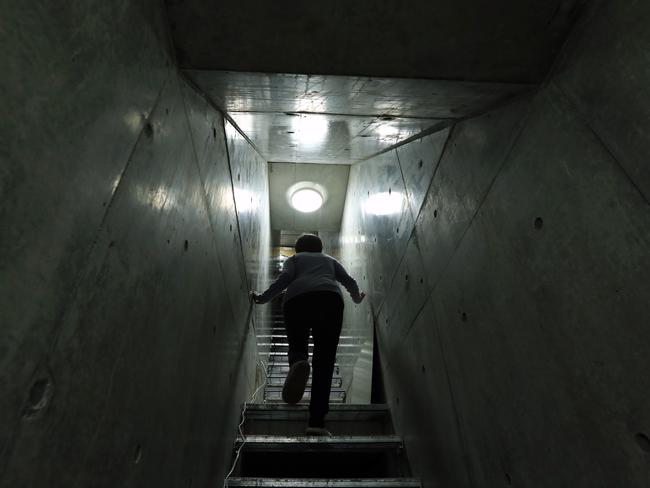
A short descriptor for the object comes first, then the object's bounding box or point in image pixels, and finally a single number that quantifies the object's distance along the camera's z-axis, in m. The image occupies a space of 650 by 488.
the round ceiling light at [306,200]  5.72
